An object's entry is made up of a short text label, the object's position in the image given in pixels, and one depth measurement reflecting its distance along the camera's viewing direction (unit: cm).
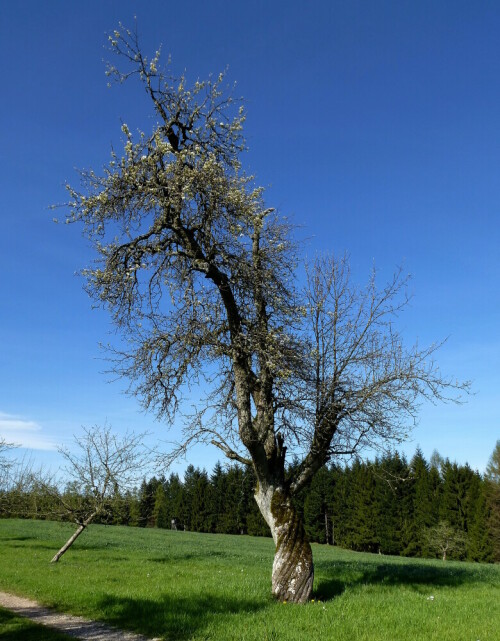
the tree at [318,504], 7931
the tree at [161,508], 9719
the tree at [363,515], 6906
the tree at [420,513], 6444
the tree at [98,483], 2202
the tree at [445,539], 5716
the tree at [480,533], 5775
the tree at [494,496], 5858
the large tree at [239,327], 1212
